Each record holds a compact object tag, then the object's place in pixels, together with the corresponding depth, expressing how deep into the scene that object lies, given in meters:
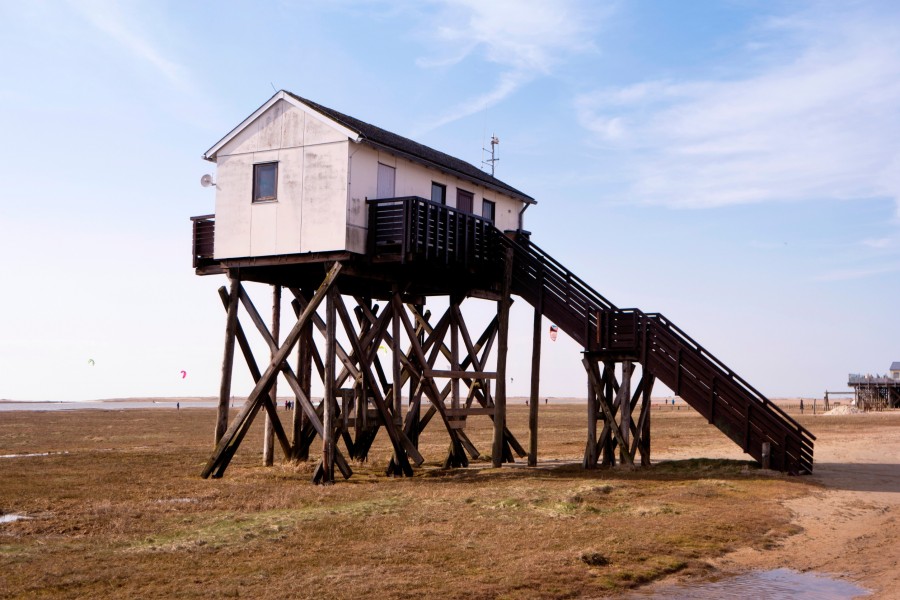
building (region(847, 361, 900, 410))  94.88
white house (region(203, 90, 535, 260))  22.84
